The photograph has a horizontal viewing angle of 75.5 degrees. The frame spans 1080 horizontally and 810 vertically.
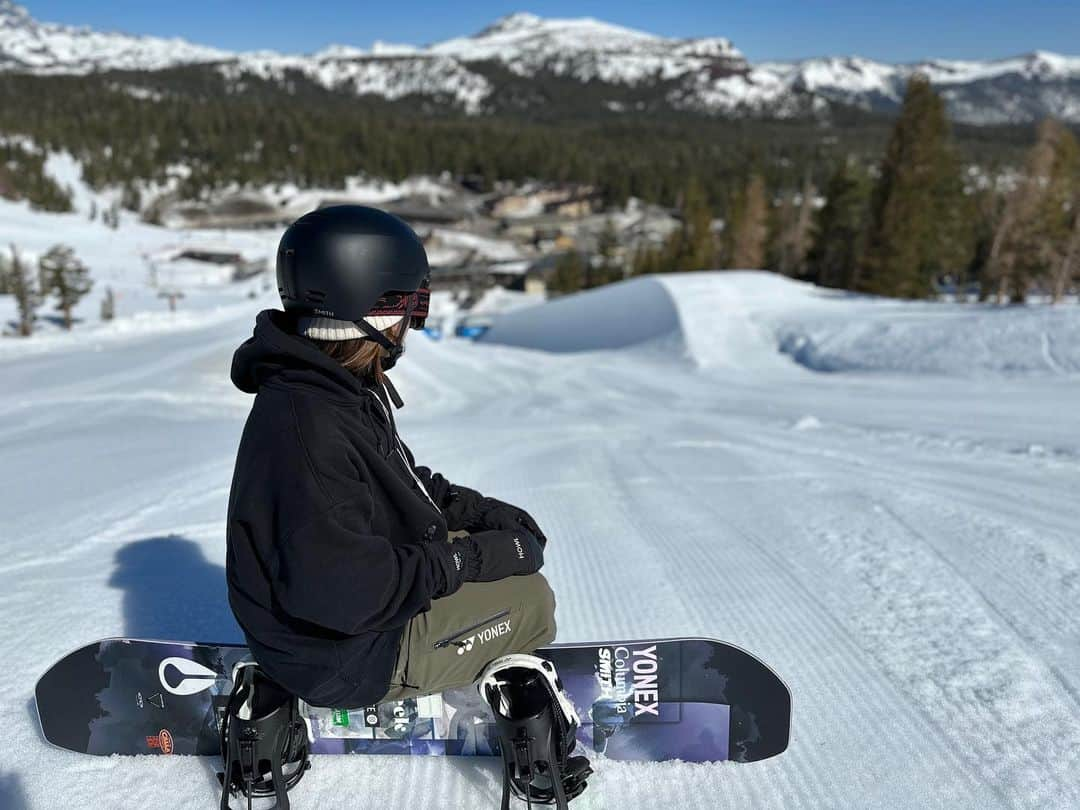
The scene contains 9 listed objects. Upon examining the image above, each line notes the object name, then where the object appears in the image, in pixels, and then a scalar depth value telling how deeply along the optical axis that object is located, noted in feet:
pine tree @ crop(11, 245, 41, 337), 64.28
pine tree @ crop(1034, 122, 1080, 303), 58.80
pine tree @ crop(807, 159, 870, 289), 113.70
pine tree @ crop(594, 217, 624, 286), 158.10
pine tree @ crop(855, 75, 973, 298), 87.25
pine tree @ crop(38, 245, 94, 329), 74.84
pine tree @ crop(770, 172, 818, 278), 138.92
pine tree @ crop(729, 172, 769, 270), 126.62
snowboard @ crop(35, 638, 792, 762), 6.95
